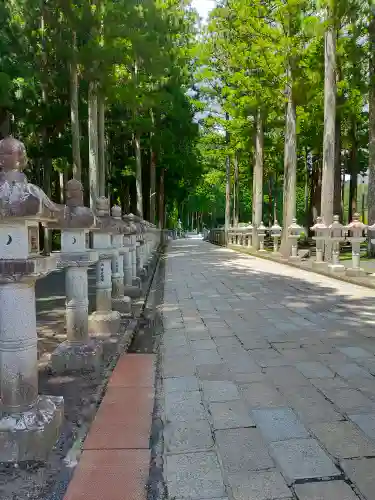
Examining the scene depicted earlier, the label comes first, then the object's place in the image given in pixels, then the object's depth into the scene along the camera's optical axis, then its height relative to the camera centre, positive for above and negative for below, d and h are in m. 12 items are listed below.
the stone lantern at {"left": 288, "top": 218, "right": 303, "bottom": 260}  15.93 -0.44
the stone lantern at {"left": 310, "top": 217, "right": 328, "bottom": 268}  13.08 -0.53
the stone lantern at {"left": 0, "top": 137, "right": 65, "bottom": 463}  2.62 -0.53
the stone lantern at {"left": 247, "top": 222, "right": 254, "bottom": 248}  23.12 -0.68
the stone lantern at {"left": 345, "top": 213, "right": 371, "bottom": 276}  11.10 -0.53
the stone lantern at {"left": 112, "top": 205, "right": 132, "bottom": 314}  6.87 -0.82
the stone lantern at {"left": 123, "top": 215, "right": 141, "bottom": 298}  8.34 -0.72
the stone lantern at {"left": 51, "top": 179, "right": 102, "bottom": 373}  4.14 -0.57
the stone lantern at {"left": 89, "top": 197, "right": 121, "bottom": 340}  5.57 -0.79
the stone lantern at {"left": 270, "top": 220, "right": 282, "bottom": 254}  18.84 -0.43
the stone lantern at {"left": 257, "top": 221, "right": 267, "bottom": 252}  21.14 -0.56
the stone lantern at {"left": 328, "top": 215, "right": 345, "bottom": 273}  11.88 -0.46
